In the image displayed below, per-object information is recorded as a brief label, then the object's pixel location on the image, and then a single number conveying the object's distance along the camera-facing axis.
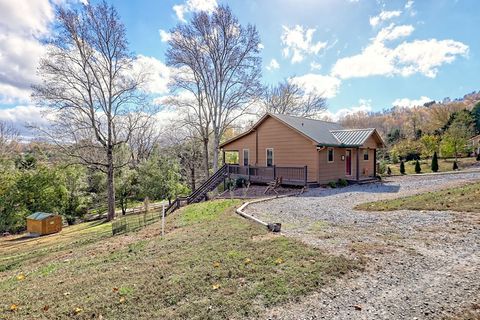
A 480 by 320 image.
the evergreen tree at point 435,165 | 24.69
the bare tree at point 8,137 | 28.48
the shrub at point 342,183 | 16.47
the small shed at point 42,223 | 17.00
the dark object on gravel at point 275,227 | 6.42
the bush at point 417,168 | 24.91
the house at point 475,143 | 36.19
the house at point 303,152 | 16.06
